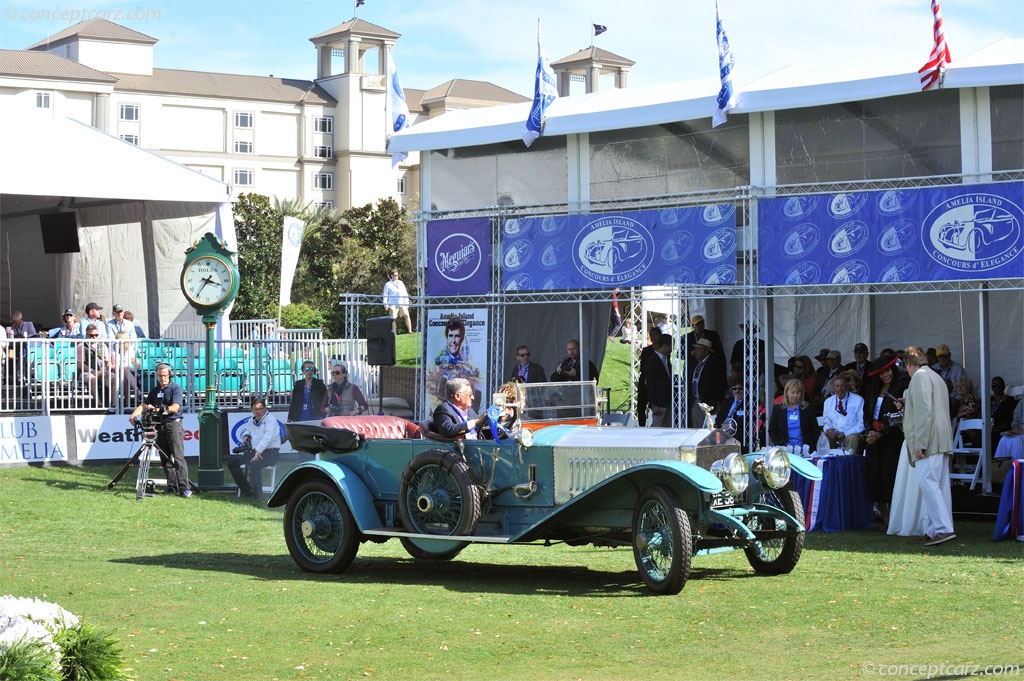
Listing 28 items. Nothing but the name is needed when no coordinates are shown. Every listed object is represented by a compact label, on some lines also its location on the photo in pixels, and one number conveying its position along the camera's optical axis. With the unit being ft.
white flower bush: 17.07
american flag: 45.98
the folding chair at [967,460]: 45.14
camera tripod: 52.95
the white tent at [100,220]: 65.87
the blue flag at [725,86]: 51.08
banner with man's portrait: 59.62
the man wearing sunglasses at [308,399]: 58.70
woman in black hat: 42.55
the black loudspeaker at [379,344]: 57.82
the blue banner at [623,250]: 51.78
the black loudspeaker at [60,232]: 81.87
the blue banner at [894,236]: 44.88
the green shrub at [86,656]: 17.47
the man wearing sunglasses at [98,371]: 62.18
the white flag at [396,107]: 65.16
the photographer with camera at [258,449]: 54.49
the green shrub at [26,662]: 16.53
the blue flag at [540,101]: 57.06
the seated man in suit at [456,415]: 32.45
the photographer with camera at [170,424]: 54.60
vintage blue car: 29.63
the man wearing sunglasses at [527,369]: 57.11
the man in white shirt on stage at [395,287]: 84.71
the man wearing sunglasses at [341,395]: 58.18
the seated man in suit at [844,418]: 44.19
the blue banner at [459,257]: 59.26
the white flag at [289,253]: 76.64
